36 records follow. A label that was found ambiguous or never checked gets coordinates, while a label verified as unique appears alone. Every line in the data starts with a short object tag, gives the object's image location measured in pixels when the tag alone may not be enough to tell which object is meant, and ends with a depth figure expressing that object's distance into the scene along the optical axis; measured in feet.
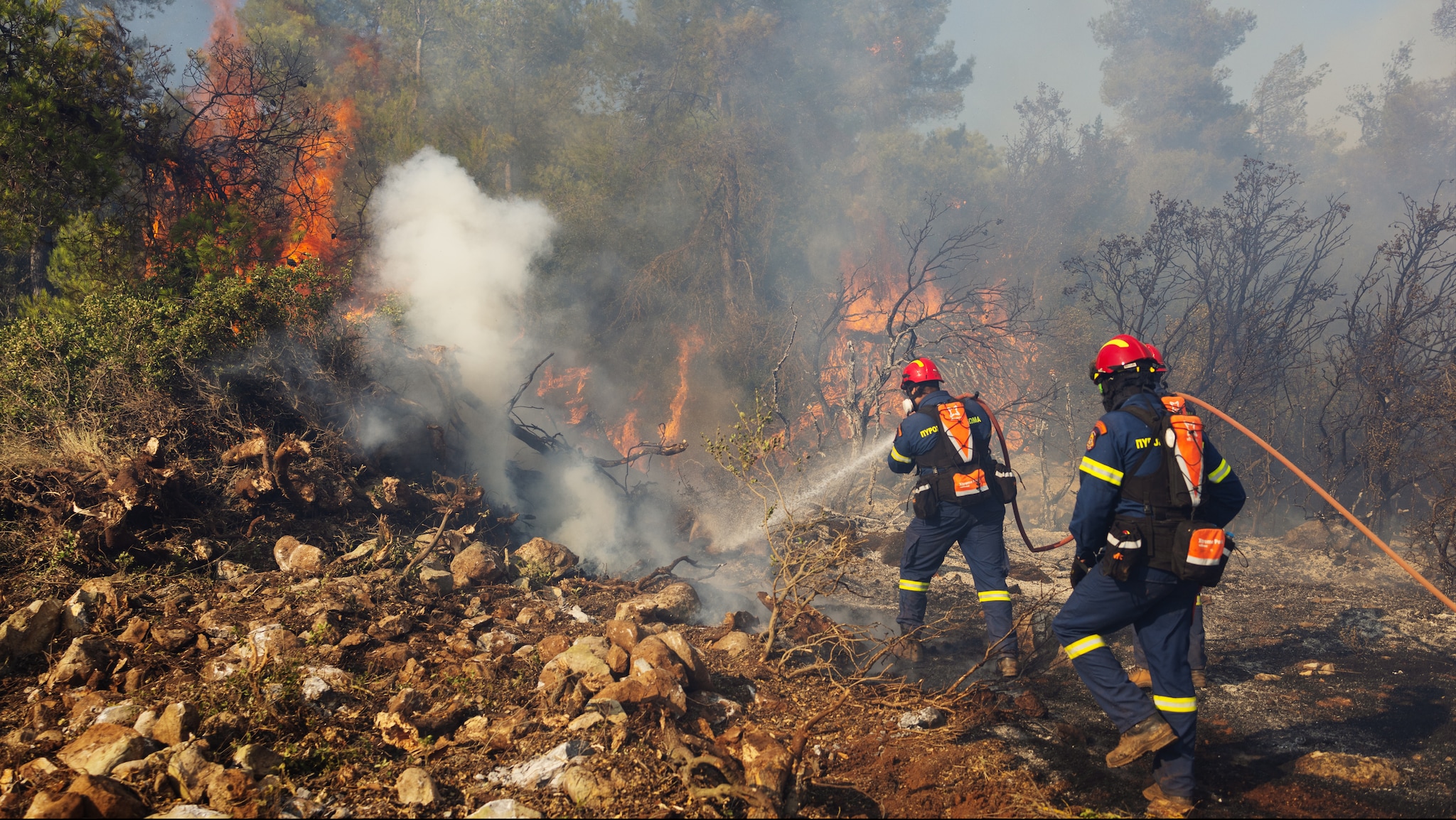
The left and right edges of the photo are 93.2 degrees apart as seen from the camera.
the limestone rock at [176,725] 9.71
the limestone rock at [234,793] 8.49
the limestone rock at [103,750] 9.00
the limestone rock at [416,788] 9.18
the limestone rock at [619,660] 12.77
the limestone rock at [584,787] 9.28
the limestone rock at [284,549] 18.06
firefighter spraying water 15.92
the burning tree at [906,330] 35.09
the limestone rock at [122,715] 10.46
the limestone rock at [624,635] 13.58
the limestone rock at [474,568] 18.89
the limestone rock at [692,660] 13.06
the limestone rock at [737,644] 15.46
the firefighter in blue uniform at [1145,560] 10.30
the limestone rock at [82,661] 11.51
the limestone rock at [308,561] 17.48
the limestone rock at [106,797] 7.85
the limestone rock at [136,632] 12.80
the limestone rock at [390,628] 14.30
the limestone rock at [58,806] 7.37
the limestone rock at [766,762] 9.52
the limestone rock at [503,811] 8.63
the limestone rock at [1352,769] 10.55
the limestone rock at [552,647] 14.11
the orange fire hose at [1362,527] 11.20
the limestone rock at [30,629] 11.97
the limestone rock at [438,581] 17.56
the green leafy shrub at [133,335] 19.34
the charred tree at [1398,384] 27.20
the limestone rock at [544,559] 20.85
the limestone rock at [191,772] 8.68
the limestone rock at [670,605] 17.70
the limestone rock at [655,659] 12.42
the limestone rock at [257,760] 9.32
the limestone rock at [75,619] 12.96
